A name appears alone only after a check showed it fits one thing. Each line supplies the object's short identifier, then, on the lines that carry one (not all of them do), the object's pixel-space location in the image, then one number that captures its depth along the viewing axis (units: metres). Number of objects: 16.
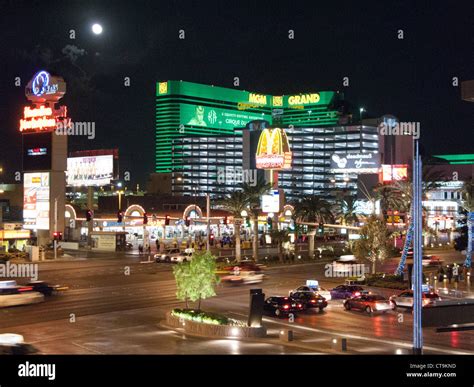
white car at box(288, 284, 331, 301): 37.59
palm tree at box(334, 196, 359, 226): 93.44
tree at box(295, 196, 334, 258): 72.25
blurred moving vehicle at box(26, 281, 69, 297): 37.88
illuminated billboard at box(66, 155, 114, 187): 93.81
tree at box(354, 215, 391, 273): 50.94
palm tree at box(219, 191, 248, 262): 67.06
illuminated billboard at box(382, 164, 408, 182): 97.00
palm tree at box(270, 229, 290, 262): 63.12
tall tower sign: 73.62
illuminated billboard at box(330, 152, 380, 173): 153.50
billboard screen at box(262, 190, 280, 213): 84.19
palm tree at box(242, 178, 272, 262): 66.54
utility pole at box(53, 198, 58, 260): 72.25
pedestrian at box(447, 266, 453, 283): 48.72
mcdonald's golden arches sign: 86.12
